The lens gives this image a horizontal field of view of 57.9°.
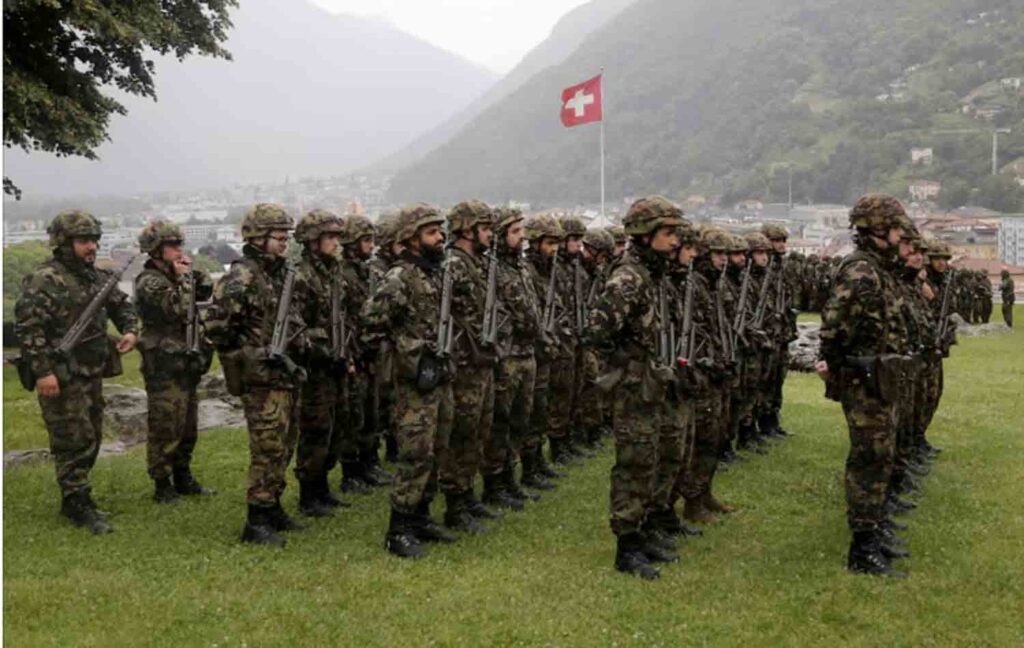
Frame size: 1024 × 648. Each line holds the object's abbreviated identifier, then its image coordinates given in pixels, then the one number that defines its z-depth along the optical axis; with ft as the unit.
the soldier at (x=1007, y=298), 96.63
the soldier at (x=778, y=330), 38.06
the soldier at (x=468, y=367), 26.11
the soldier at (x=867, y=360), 22.39
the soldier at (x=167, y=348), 29.86
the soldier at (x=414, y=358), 24.20
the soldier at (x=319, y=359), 27.61
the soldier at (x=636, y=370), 22.16
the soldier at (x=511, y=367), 28.91
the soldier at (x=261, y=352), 24.31
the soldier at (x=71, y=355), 26.43
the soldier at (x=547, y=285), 32.91
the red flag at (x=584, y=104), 77.15
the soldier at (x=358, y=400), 31.12
